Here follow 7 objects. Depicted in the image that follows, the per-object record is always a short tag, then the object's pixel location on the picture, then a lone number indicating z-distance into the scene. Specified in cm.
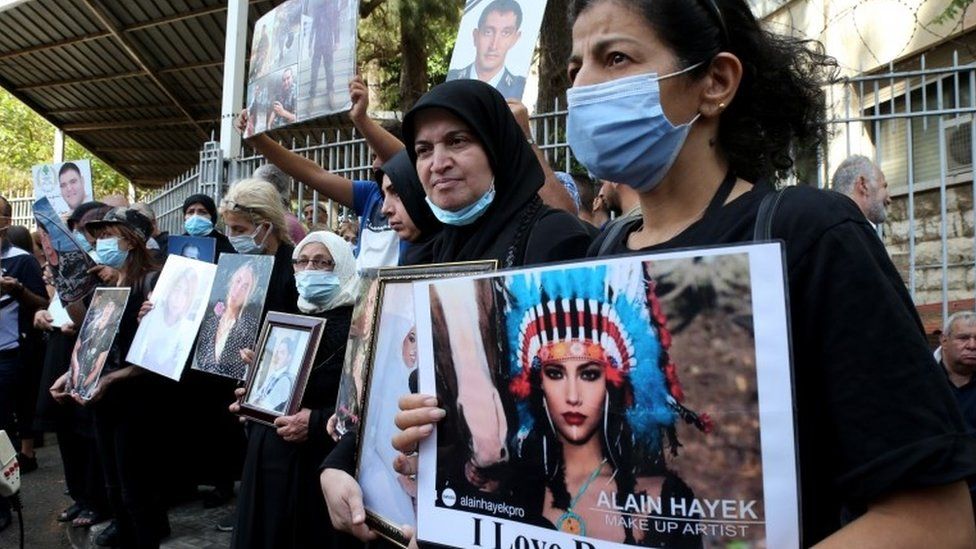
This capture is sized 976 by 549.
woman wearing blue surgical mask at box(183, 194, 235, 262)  538
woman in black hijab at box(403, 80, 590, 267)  201
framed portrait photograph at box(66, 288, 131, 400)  431
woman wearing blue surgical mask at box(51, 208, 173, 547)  427
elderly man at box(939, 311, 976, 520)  443
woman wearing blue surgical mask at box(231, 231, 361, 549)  319
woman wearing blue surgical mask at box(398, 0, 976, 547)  95
